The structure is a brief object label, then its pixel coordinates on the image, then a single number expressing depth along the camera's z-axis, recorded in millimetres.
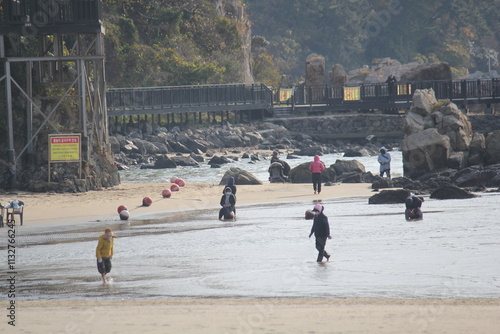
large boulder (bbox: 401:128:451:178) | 31578
